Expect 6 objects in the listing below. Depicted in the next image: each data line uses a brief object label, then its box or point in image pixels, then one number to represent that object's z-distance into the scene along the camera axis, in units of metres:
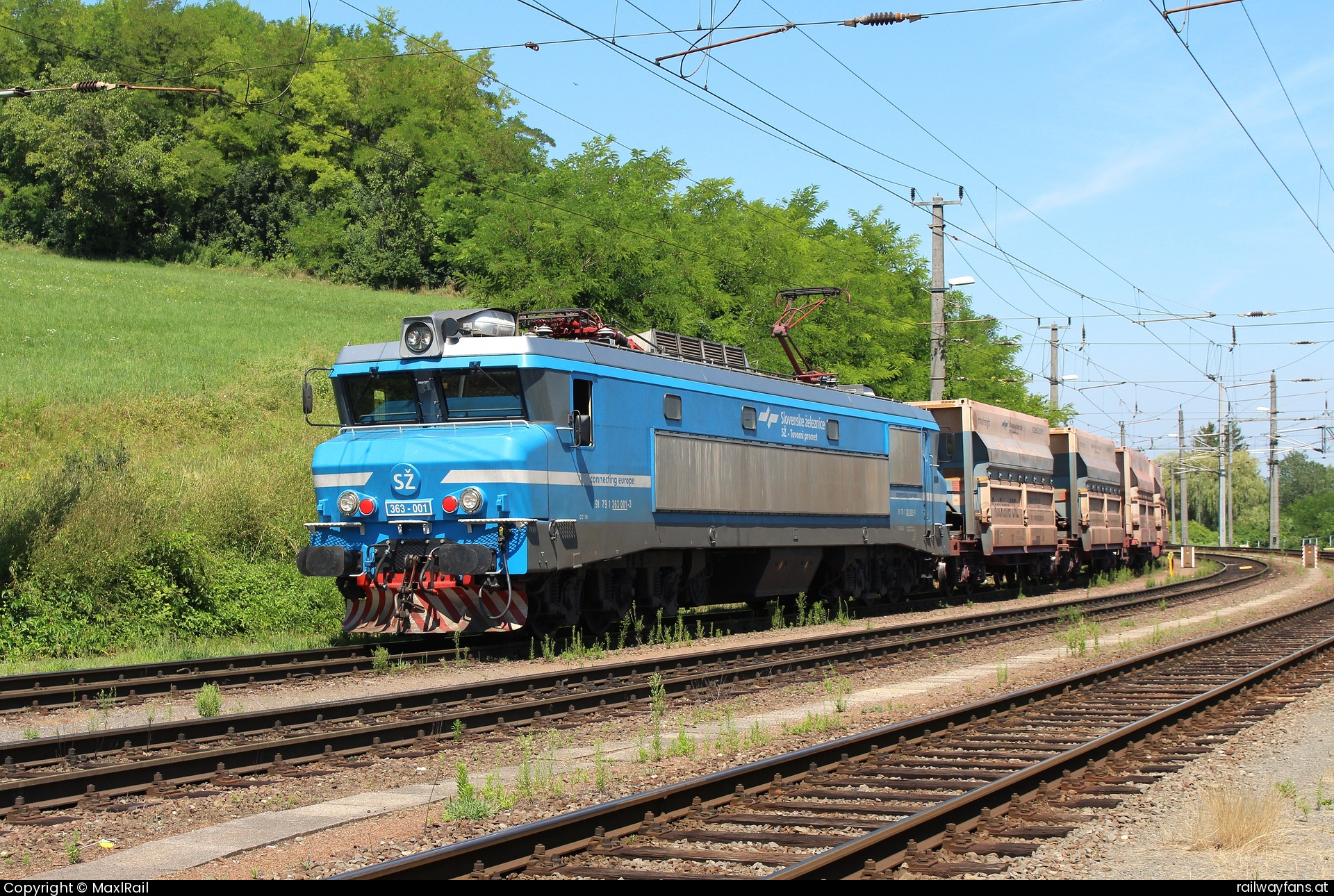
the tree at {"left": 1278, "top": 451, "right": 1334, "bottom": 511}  181.50
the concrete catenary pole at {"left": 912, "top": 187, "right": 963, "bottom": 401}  29.22
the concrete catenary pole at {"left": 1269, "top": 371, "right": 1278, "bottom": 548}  63.16
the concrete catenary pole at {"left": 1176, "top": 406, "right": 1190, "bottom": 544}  72.25
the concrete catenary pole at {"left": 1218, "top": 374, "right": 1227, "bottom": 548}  70.12
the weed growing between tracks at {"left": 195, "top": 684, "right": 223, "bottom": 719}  10.85
